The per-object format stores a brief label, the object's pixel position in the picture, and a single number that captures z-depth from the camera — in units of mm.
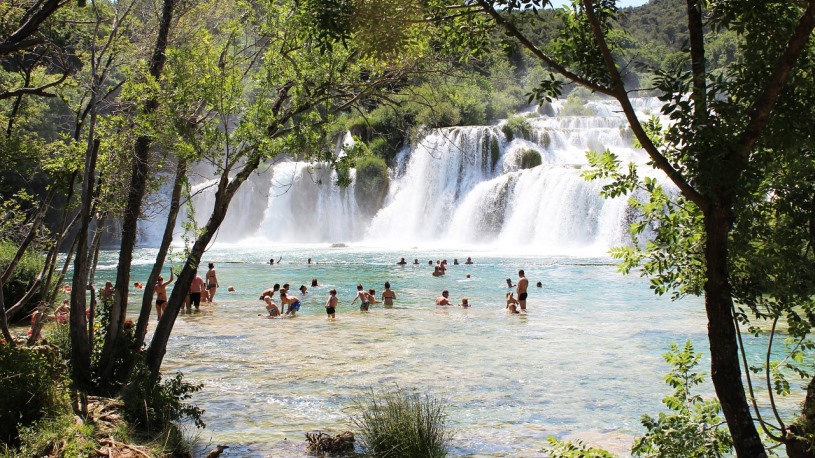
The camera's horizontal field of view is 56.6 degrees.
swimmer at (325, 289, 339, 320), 18922
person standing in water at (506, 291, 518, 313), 19594
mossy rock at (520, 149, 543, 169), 43375
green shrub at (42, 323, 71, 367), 9738
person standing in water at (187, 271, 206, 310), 20289
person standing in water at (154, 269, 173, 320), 17917
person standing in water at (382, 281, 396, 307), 21031
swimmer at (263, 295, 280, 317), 19172
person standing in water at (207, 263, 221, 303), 22188
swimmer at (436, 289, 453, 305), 20938
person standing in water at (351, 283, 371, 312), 20266
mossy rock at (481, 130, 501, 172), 43875
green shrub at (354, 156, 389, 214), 47750
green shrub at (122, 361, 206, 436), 8023
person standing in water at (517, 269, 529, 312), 19547
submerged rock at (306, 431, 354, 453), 7941
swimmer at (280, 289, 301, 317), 19516
